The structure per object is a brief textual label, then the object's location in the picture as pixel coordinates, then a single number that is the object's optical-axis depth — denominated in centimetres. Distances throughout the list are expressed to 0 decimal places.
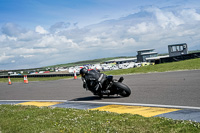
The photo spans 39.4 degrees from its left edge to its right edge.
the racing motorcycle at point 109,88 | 1060
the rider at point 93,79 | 1083
